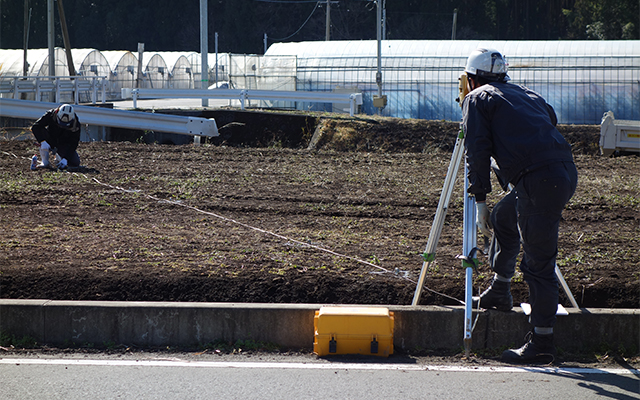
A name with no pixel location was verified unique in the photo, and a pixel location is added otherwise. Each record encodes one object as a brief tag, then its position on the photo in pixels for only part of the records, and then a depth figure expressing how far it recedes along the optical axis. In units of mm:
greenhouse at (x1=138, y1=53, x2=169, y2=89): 47969
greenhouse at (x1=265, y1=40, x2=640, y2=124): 25500
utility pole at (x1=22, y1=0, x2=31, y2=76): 40000
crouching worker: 12047
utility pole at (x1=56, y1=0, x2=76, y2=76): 32625
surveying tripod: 4809
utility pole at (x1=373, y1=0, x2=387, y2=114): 24203
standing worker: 4543
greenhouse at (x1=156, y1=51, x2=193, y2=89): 51719
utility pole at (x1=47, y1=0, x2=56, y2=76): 32562
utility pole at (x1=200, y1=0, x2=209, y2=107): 23188
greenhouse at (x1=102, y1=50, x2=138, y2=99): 45931
